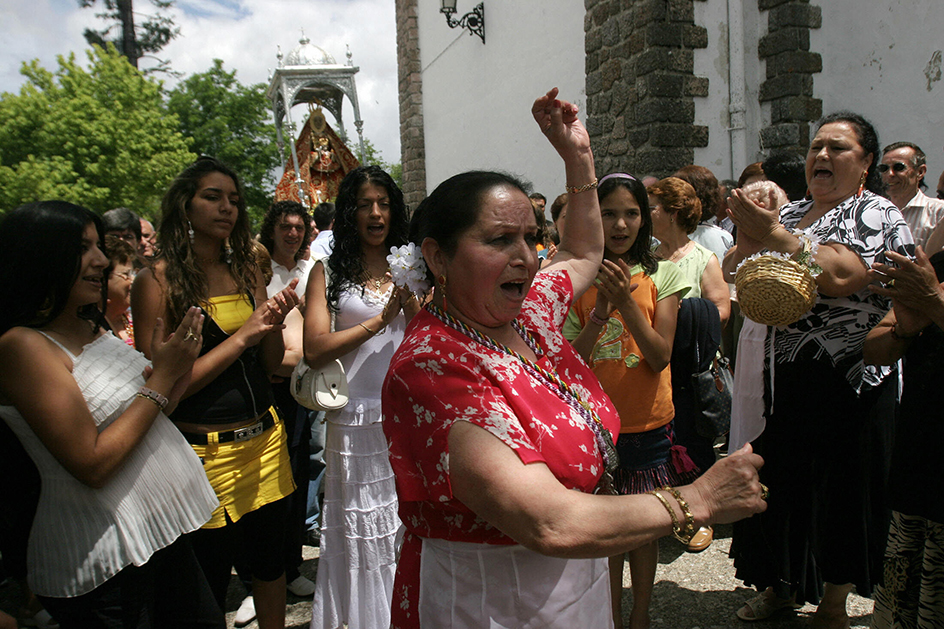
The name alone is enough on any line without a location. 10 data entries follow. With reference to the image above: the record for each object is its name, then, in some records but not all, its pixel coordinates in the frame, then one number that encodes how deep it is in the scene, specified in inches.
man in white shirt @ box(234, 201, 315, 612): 127.4
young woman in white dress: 108.5
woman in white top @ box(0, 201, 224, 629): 66.4
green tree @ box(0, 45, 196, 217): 544.1
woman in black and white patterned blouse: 98.9
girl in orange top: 104.4
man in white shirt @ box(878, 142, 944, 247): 173.6
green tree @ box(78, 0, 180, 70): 727.7
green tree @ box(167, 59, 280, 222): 1099.3
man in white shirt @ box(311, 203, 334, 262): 256.2
